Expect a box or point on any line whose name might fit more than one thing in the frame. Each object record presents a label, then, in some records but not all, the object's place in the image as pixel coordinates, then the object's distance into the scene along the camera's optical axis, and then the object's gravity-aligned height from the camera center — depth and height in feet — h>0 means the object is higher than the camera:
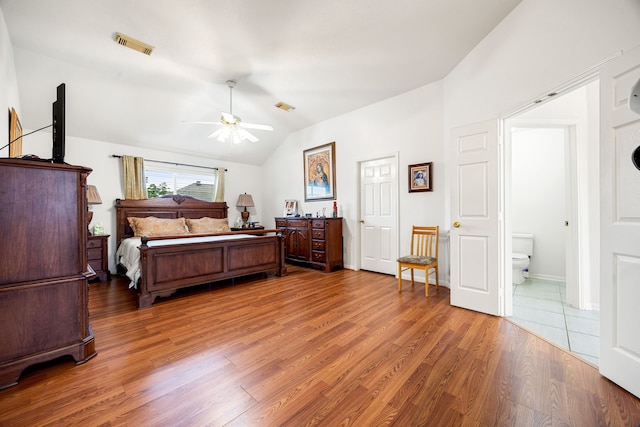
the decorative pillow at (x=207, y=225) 16.66 -0.66
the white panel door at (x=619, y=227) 4.86 -0.28
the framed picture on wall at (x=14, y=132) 8.95 +3.07
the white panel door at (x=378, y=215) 14.05 -0.04
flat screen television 6.02 +2.02
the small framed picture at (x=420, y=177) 12.35 +1.83
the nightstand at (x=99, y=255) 13.26 -2.06
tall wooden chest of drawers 5.31 -1.11
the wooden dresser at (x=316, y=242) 15.07 -1.69
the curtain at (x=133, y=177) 15.56 +2.33
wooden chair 10.86 -1.81
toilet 12.31 -2.06
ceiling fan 11.35 +4.01
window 17.07 +2.30
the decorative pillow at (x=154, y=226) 14.80 -0.66
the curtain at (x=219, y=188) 19.56 +2.07
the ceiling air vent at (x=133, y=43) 8.98 +6.26
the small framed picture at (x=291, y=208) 18.89 +0.50
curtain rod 15.48 +3.59
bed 9.98 -1.83
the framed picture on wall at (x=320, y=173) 16.63 +2.85
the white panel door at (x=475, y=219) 8.64 -0.18
